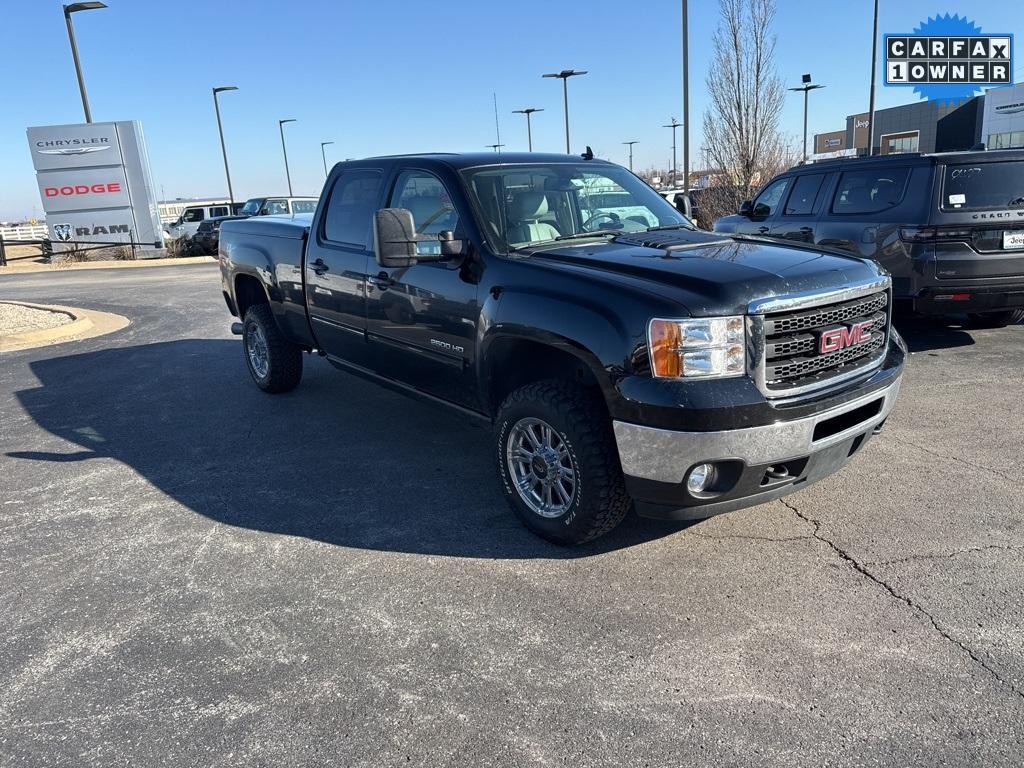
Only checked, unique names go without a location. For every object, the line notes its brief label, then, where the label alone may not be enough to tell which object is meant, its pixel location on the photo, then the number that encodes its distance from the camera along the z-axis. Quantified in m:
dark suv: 6.73
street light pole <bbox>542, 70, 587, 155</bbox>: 34.09
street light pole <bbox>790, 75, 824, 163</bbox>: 30.11
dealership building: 39.69
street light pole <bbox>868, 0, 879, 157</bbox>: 21.54
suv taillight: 6.74
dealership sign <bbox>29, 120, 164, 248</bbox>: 24.17
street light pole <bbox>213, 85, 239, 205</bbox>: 31.44
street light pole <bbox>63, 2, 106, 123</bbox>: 21.75
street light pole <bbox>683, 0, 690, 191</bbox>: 20.34
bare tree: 22.03
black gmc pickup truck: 3.13
